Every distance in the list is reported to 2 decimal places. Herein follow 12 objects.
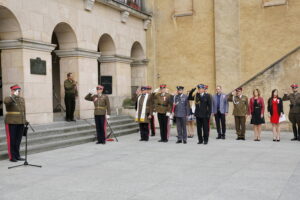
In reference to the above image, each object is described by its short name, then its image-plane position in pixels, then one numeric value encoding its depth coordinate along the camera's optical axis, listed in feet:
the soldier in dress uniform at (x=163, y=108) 38.81
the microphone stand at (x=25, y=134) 26.04
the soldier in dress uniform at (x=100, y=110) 37.58
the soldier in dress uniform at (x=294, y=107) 38.47
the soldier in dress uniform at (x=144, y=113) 39.91
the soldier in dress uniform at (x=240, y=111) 39.19
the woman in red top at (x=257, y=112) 38.27
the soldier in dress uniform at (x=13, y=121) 28.09
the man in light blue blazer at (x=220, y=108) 40.96
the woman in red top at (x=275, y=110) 37.70
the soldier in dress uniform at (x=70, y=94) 41.42
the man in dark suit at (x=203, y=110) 36.73
